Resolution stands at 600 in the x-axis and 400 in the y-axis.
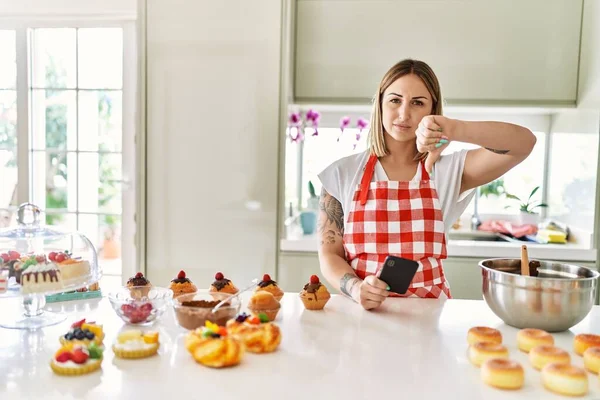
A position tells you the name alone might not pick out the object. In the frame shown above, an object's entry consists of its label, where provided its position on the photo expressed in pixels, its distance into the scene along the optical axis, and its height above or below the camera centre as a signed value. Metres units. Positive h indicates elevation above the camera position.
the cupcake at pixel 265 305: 1.29 -0.34
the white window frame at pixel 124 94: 2.80 +0.26
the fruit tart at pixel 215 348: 0.99 -0.34
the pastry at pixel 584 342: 1.09 -0.34
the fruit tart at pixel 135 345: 1.04 -0.36
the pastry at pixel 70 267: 1.25 -0.26
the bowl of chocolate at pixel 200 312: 1.18 -0.33
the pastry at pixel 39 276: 1.18 -0.27
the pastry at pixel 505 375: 0.93 -0.35
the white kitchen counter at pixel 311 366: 0.91 -0.37
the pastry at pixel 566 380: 0.90 -0.34
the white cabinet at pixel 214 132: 2.57 +0.08
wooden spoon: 1.30 -0.23
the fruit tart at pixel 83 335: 1.04 -0.34
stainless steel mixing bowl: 1.20 -0.29
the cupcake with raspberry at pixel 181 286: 1.40 -0.33
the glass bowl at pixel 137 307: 1.23 -0.34
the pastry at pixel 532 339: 1.11 -0.34
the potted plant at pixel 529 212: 2.96 -0.27
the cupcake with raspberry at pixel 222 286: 1.39 -0.32
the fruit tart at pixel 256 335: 1.08 -0.34
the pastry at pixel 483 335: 1.11 -0.34
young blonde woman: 1.70 -0.11
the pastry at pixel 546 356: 1.00 -0.34
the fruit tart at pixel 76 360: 0.96 -0.36
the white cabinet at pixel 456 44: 2.58 +0.50
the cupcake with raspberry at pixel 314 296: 1.37 -0.34
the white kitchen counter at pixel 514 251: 2.47 -0.39
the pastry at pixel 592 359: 0.99 -0.34
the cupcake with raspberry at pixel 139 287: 1.33 -0.32
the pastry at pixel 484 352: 1.02 -0.34
